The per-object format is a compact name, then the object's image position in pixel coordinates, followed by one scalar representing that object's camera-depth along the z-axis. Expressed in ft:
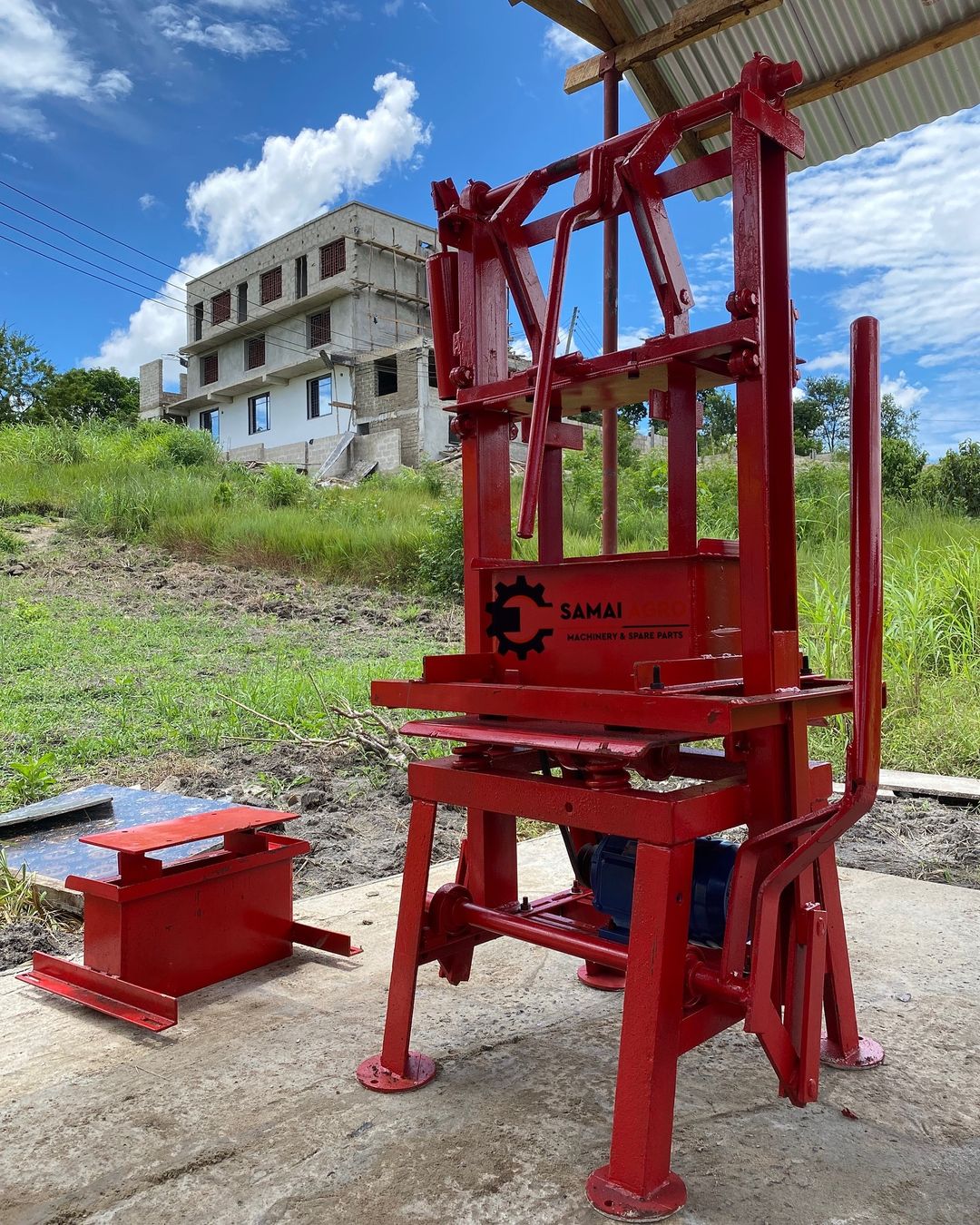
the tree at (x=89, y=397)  108.78
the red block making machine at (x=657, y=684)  5.88
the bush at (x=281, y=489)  51.06
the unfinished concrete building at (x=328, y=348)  90.12
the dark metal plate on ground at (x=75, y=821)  11.92
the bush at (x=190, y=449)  60.34
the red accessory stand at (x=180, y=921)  8.68
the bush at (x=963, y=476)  42.36
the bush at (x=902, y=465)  44.14
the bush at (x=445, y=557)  37.68
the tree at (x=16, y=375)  95.96
